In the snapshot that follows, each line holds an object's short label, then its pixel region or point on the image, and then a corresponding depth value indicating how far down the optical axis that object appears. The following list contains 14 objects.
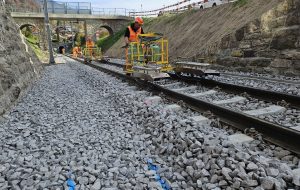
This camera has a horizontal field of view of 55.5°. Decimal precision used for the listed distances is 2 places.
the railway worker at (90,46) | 26.18
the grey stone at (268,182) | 2.55
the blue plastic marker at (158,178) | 3.10
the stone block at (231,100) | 6.23
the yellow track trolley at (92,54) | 25.33
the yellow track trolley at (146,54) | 9.54
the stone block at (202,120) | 4.86
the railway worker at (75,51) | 41.98
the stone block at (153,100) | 6.60
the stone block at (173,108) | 5.87
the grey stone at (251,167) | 2.86
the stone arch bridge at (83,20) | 52.19
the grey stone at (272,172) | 2.74
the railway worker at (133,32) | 10.44
